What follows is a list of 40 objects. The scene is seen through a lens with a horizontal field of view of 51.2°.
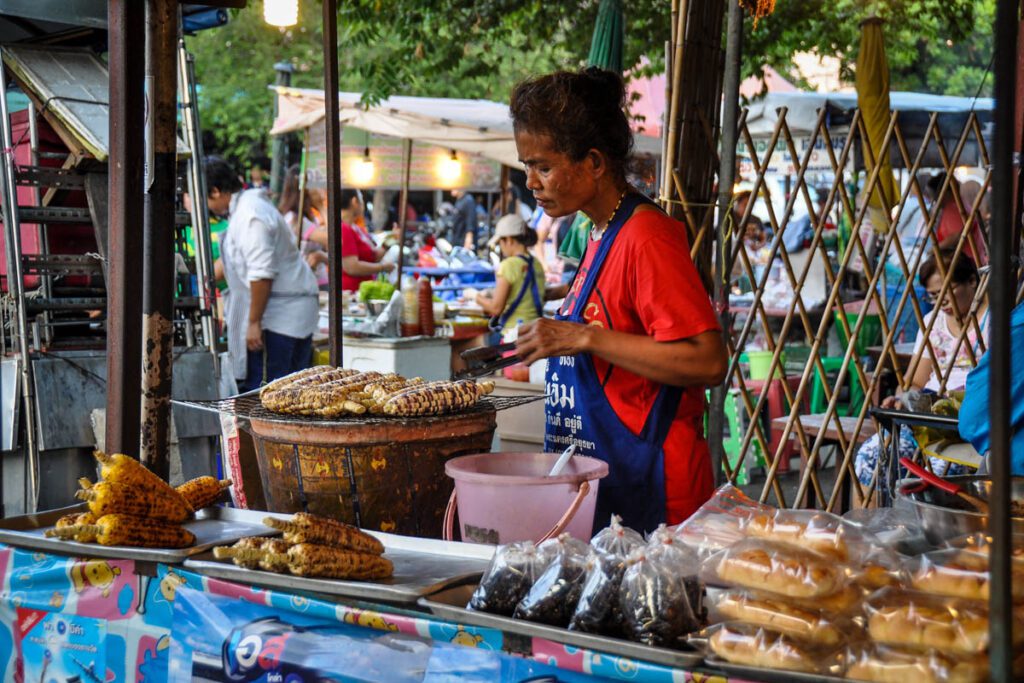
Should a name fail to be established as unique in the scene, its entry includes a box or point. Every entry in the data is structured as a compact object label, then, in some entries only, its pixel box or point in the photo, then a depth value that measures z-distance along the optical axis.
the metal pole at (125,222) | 2.80
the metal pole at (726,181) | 4.40
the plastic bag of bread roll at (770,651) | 1.56
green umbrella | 6.16
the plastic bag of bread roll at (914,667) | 1.49
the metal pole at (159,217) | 2.98
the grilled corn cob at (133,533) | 2.26
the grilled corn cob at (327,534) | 2.09
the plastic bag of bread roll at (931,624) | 1.54
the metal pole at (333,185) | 3.73
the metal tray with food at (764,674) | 1.52
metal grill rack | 2.61
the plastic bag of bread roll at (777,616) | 1.61
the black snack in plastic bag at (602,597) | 1.73
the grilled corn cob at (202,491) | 2.65
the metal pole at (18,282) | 5.11
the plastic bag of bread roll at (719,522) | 1.90
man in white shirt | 6.79
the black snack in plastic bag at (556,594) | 1.78
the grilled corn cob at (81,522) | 2.30
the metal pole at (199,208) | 6.03
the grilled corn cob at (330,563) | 2.00
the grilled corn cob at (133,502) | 2.33
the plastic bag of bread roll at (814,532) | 1.78
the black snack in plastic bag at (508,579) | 1.84
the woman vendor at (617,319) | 2.33
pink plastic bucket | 2.19
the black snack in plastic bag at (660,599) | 1.69
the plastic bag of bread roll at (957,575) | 1.64
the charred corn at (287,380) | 2.87
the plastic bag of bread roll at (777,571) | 1.67
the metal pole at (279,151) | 14.18
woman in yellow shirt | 8.24
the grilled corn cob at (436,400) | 2.63
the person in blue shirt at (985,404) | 3.25
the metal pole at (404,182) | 9.86
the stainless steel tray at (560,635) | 1.61
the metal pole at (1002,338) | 1.41
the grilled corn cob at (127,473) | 2.39
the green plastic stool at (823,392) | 7.86
